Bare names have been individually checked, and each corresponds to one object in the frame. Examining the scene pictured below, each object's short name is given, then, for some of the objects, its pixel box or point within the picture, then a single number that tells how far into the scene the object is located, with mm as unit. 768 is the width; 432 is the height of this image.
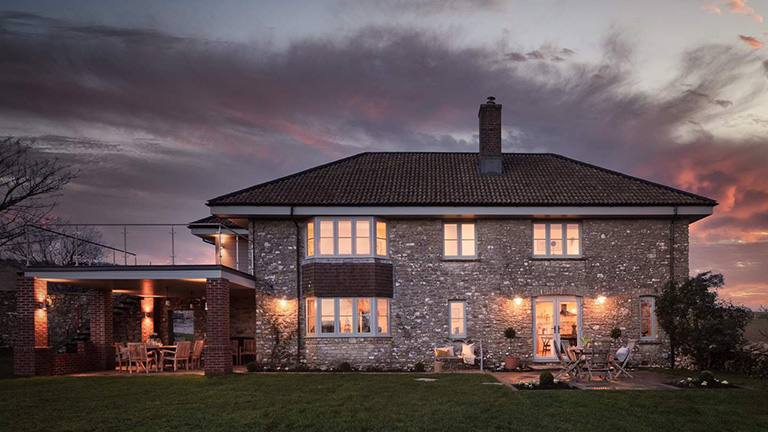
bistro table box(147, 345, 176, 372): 18330
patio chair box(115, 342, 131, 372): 18344
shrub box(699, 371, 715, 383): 14016
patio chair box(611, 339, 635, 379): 15700
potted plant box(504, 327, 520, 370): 18694
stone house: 18781
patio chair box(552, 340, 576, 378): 15500
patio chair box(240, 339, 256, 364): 22125
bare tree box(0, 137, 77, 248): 27344
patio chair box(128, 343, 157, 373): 18062
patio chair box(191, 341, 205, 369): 19328
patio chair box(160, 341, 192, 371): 18312
